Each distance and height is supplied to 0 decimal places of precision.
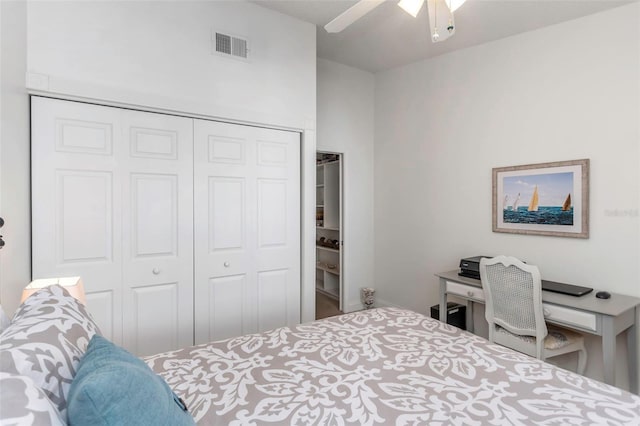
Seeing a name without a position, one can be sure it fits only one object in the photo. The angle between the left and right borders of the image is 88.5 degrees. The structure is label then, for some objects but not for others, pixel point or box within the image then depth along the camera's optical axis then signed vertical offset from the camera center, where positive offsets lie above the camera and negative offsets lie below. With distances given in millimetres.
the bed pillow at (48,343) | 743 -333
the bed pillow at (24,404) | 552 -339
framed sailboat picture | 2619 +102
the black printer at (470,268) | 2865 -506
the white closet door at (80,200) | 1989 +82
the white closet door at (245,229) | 2523 -141
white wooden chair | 2252 -746
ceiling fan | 1637 +1025
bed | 802 -661
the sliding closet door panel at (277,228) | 2791 -145
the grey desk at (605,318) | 2037 -709
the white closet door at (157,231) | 2254 -136
